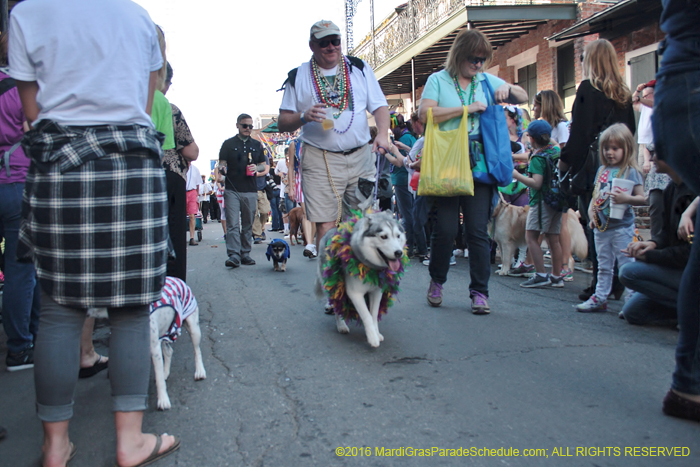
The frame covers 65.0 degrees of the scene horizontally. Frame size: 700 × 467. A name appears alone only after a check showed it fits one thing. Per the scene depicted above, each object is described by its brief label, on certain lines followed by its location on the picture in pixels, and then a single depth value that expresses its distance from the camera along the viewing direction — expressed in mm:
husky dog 3439
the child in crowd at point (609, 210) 4523
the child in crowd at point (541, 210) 5707
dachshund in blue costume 7316
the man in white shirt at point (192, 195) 12545
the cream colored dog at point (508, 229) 6586
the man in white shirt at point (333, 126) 4273
